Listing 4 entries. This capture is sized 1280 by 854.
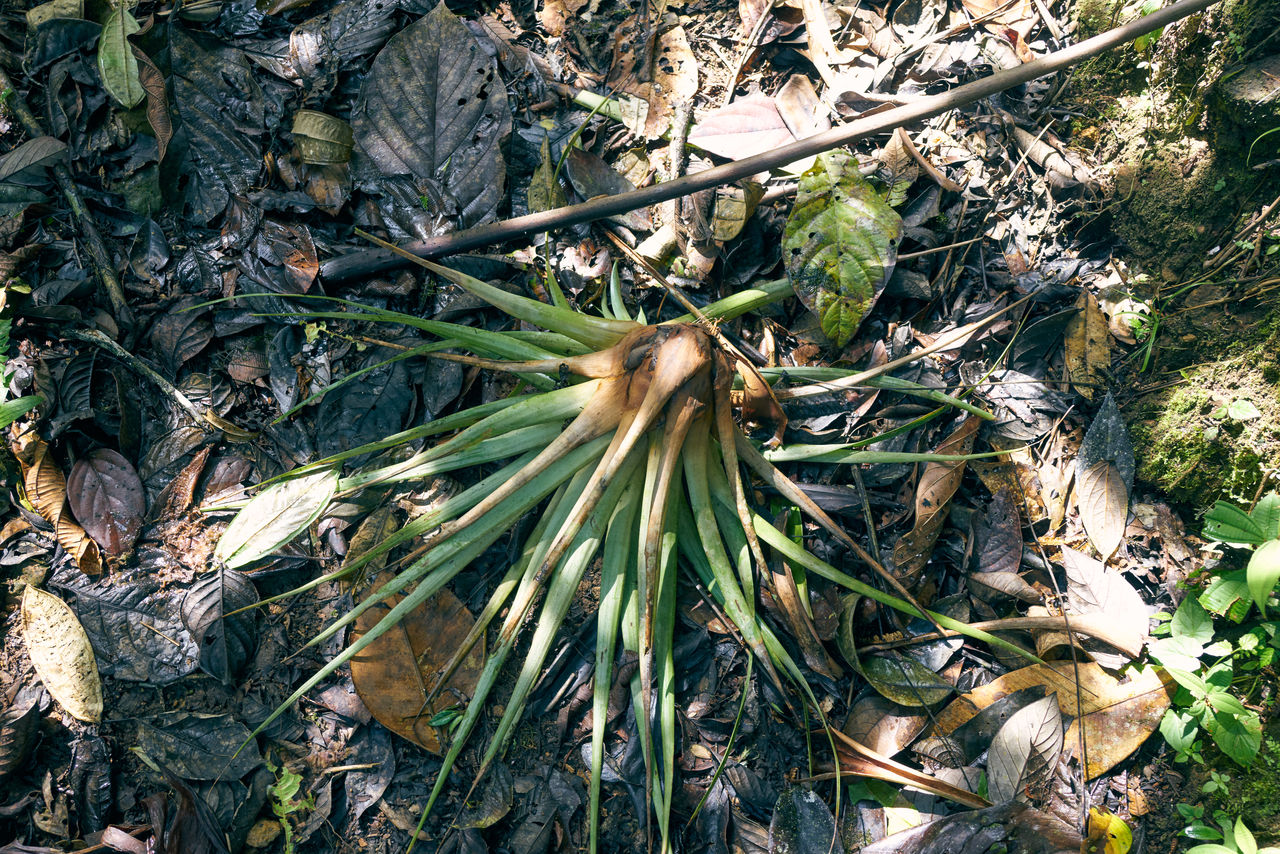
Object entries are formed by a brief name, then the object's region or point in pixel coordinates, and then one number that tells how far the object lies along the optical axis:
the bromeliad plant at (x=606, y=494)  0.89
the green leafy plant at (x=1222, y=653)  0.93
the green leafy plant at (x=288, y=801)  0.96
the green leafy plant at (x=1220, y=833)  0.92
